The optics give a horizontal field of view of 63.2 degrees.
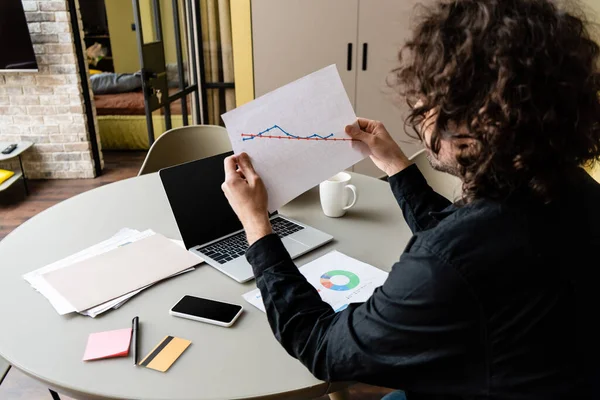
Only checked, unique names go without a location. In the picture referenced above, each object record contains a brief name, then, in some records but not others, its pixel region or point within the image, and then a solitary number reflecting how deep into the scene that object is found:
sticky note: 0.85
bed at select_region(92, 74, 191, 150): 4.53
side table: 3.40
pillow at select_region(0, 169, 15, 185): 3.39
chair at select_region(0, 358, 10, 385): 1.14
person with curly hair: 0.64
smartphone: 0.93
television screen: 3.31
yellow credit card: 0.83
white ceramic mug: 1.33
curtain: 3.34
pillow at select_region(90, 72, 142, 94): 4.95
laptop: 1.14
